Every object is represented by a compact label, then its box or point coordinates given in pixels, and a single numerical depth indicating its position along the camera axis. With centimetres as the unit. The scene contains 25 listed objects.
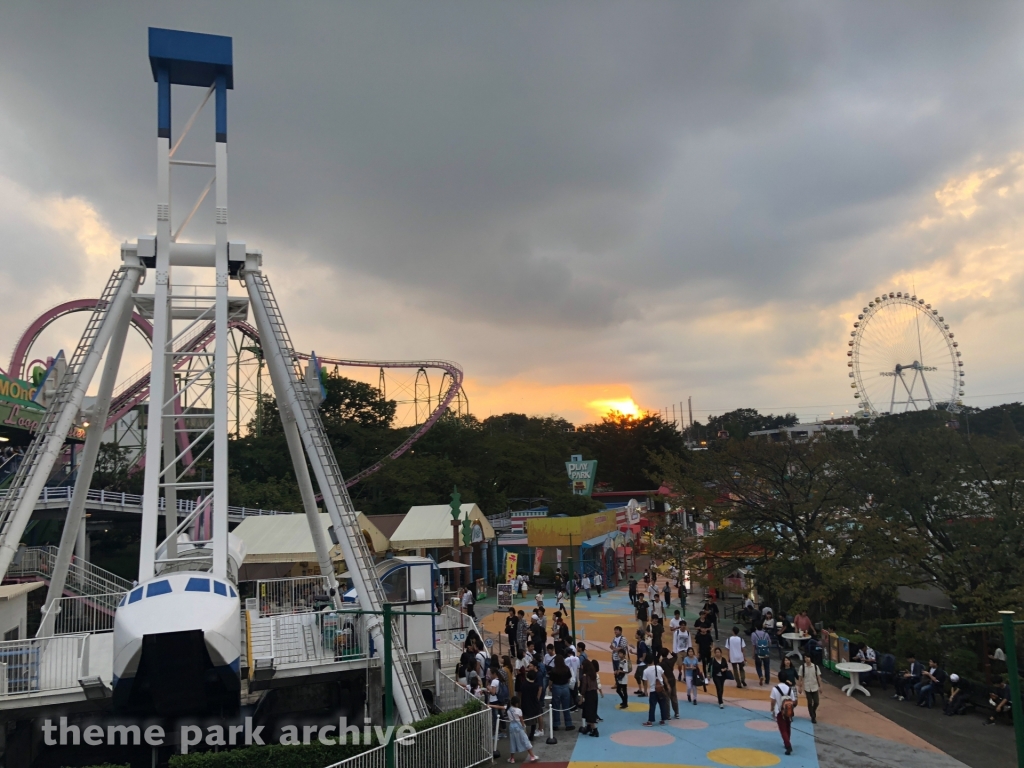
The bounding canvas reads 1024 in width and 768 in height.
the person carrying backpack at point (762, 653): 1684
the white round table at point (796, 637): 1691
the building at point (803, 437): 2405
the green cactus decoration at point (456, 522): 2683
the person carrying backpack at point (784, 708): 1234
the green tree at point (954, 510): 1711
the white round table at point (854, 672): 1578
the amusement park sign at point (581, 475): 5138
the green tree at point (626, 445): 8031
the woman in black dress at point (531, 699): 1365
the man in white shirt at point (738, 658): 1659
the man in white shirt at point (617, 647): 1599
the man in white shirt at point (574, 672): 1448
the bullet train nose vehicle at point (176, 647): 1063
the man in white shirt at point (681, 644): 1708
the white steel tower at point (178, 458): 1088
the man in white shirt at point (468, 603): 2470
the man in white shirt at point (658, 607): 2423
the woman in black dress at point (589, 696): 1366
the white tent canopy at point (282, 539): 2872
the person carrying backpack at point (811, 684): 1397
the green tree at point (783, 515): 2086
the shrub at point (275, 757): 1106
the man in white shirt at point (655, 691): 1409
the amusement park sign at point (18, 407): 2691
